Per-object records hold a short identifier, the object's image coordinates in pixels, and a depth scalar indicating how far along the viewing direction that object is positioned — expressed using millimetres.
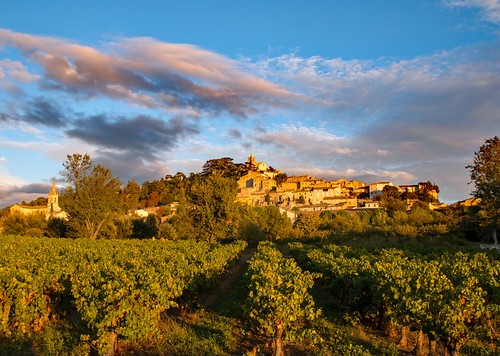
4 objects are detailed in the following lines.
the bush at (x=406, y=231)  38781
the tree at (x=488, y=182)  34500
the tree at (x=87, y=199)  36406
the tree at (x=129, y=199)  42856
